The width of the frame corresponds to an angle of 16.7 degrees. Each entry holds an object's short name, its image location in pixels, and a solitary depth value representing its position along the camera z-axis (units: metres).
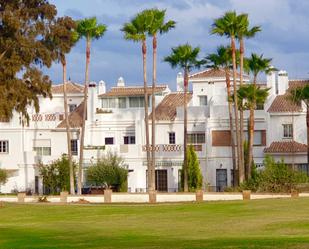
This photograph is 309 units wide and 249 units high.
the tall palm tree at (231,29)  84.05
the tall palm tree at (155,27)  87.38
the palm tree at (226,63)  87.79
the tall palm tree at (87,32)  92.19
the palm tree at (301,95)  86.06
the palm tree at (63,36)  69.06
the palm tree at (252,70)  82.31
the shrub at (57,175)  92.38
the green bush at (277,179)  73.00
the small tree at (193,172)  90.19
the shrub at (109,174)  90.69
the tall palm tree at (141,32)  87.44
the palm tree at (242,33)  83.75
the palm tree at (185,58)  90.25
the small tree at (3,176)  94.75
